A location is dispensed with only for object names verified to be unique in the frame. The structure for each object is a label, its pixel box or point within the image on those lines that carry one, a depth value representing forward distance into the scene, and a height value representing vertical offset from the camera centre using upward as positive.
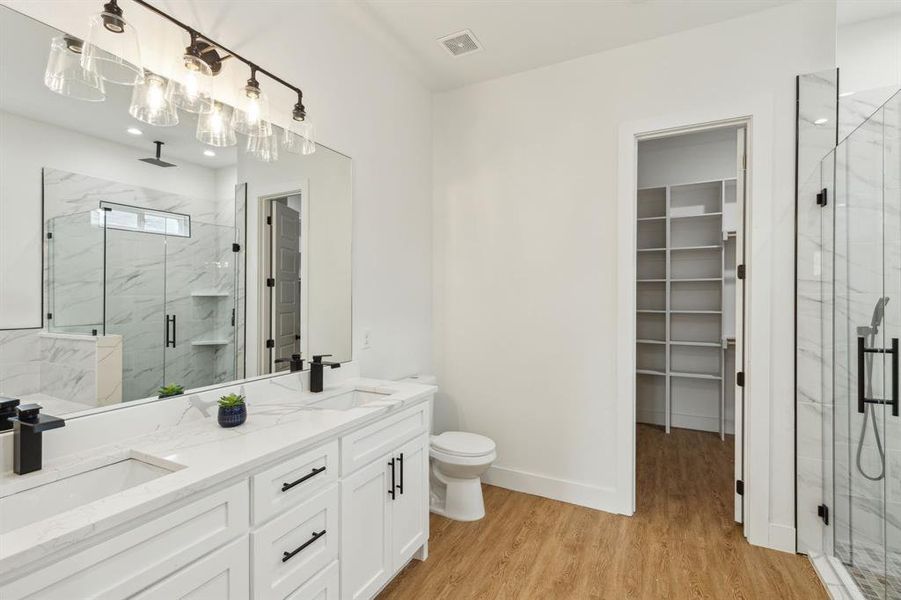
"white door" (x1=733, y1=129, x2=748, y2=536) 2.49 -0.09
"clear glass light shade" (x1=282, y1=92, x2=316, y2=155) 2.00 +0.78
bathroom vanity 0.91 -0.55
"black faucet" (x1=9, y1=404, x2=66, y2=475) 1.12 -0.36
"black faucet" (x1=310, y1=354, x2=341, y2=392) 2.15 -0.37
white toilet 2.55 -1.05
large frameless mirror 1.23 +0.23
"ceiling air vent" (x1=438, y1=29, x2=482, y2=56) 2.66 +1.62
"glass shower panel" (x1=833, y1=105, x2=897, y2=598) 1.71 -0.24
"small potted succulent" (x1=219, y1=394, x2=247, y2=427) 1.56 -0.41
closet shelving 4.27 +0.09
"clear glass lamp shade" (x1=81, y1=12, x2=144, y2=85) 1.31 +0.80
